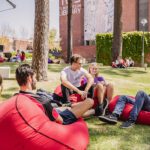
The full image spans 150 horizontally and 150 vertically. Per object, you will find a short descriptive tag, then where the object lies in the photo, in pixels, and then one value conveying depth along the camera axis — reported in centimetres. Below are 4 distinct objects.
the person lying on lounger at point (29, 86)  450
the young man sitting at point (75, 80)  762
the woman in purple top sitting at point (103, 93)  705
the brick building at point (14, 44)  6761
